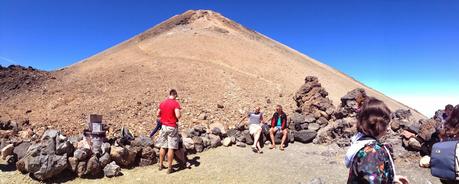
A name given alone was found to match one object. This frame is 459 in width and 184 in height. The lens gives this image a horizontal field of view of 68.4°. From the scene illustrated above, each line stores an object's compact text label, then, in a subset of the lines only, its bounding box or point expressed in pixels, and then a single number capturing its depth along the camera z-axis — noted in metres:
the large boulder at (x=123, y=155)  9.58
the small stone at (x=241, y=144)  12.50
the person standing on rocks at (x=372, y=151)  3.11
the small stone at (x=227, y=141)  12.41
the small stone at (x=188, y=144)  11.30
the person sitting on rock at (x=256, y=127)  12.16
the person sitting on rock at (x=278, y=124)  12.83
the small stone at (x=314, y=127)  14.19
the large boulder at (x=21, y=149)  9.36
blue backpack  3.79
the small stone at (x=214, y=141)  12.14
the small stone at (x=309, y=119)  14.68
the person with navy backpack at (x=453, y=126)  4.07
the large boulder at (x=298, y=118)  14.49
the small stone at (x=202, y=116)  16.00
